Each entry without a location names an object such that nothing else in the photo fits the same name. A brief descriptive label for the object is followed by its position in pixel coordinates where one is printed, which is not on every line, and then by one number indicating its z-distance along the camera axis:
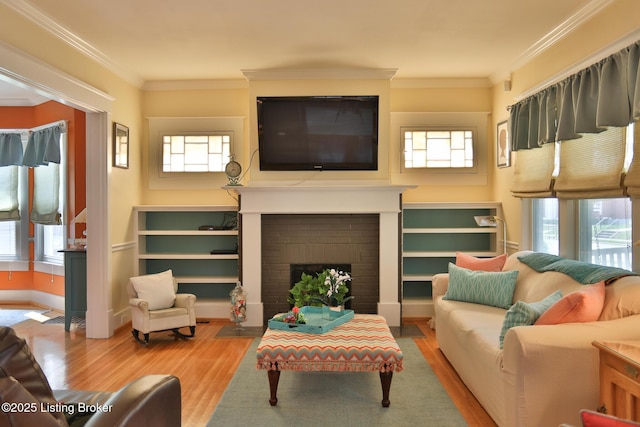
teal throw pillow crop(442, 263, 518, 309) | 3.93
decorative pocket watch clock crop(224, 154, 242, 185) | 5.32
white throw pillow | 4.67
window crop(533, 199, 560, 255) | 4.38
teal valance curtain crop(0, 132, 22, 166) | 6.37
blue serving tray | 3.48
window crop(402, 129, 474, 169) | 5.71
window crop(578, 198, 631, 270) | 3.37
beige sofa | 2.38
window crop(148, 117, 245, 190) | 5.75
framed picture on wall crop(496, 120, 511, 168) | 5.28
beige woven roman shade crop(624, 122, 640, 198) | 2.95
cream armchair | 4.54
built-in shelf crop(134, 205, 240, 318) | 5.77
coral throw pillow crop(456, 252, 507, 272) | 4.57
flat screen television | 5.18
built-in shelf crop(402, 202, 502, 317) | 5.72
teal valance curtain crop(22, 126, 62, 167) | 6.00
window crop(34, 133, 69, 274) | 6.04
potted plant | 3.91
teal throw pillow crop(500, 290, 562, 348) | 2.72
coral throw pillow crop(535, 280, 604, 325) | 2.62
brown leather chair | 1.19
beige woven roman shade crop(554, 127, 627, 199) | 3.20
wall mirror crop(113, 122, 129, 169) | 5.01
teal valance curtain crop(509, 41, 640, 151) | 2.98
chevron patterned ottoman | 3.11
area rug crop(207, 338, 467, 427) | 2.95
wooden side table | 2.07
